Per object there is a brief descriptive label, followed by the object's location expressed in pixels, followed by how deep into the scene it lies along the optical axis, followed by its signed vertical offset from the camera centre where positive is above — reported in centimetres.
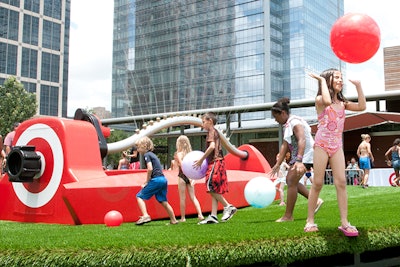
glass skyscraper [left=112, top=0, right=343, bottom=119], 8344 +1895
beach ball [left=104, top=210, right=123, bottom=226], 704 -96
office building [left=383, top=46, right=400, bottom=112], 5469 +975
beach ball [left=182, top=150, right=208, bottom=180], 667 -19
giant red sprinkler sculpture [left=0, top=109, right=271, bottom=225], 775 -48
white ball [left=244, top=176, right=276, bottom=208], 621 -49
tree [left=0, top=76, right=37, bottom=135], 4012 +414
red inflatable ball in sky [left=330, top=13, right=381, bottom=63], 516 +127
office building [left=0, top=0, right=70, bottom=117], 7262 +1670
